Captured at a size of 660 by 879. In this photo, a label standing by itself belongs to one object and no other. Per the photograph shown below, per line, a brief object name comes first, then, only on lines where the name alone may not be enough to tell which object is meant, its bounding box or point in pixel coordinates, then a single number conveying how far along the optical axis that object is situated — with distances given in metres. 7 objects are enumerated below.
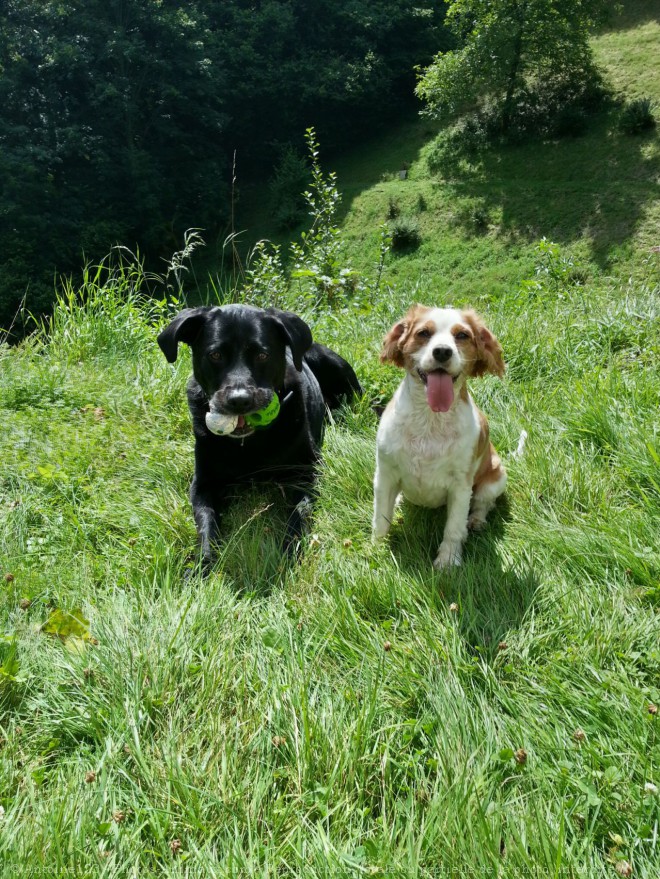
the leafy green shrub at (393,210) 22.55
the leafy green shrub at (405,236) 20.86
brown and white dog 2.39
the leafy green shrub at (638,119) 20.59
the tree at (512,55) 22.06
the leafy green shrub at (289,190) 24.91
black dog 2.77
